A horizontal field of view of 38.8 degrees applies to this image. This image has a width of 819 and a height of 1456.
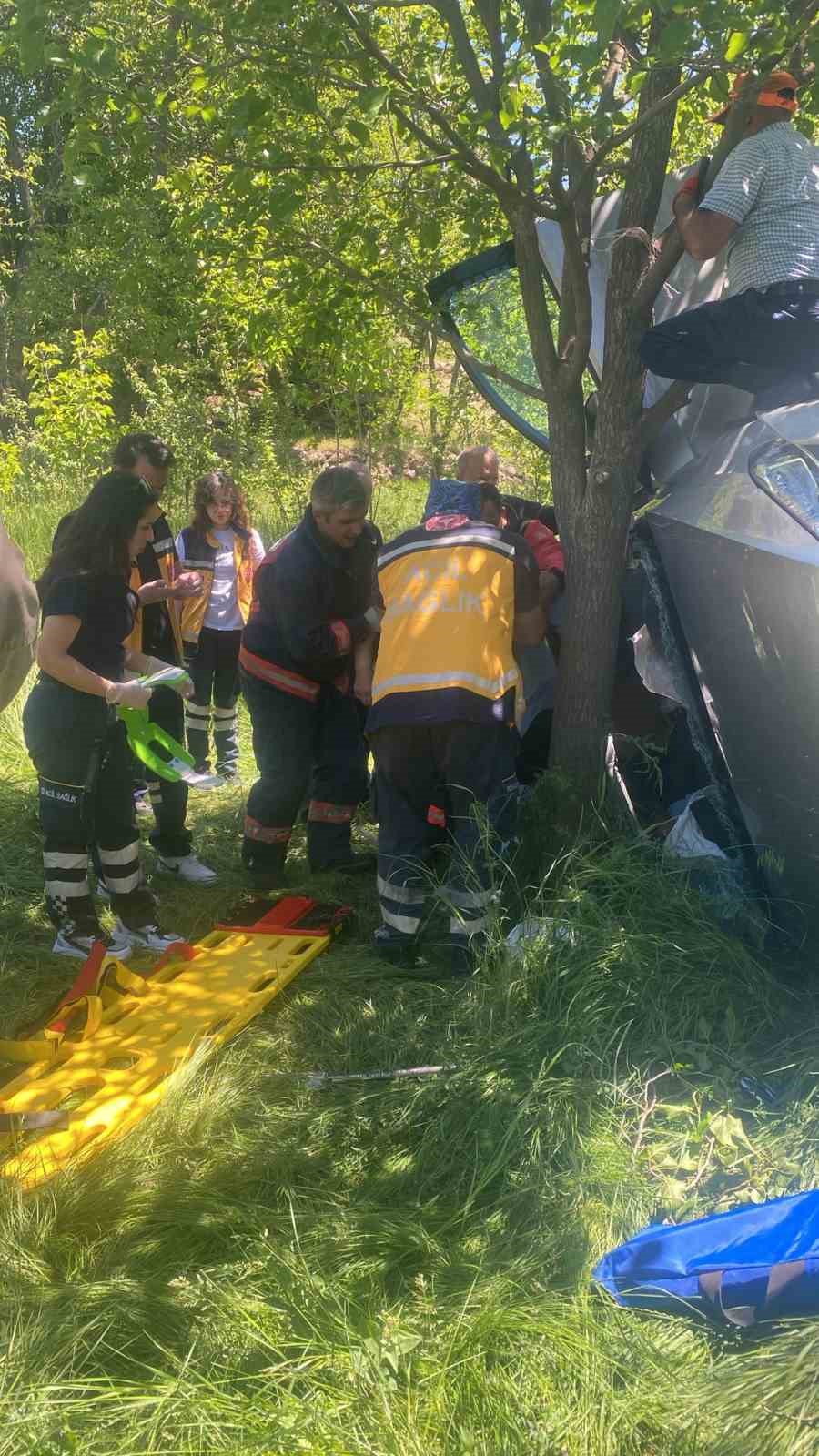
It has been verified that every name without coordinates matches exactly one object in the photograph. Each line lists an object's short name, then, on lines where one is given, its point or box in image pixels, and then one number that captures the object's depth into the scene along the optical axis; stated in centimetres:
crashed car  322
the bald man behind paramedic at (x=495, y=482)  551
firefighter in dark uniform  490
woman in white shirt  679
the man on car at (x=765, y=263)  391
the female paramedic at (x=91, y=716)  404
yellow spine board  297
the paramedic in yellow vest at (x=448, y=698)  414
